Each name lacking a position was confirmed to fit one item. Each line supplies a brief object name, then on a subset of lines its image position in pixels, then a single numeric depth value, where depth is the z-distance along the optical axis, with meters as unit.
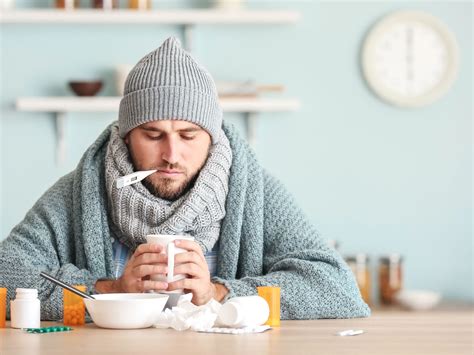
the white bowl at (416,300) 4.35
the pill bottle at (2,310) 1.93
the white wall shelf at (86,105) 4.41
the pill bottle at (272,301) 1.91
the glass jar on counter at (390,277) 4.48
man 2.38
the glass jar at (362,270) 4.44
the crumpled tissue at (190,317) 1.80
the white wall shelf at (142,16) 4.40
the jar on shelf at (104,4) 4.46
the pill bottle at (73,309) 1.94
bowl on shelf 4.42
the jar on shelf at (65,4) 4.46
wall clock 4.61
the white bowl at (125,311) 1.80
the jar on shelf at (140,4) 4.48
